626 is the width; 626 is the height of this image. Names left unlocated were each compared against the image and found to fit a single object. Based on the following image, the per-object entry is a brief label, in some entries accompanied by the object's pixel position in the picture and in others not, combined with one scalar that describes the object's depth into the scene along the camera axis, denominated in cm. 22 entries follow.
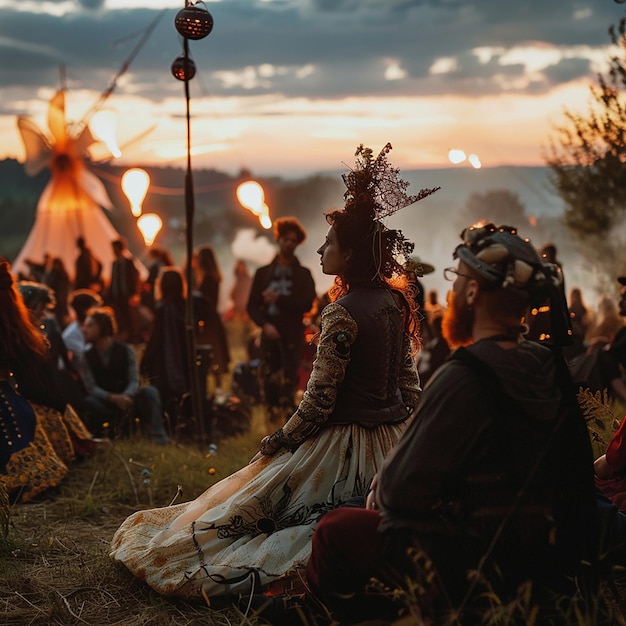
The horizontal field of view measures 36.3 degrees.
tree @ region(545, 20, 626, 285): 1267
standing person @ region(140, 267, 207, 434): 831
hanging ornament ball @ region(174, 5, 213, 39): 612
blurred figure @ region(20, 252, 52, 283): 1338
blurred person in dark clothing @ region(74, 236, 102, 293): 1323
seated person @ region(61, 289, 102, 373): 816
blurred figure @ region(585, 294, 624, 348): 880
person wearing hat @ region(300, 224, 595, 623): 299
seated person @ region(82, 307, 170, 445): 772
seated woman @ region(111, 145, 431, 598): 408
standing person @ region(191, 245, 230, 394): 1037
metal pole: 676
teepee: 1877
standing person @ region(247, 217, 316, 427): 849
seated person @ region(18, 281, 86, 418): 673
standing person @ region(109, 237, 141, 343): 1270
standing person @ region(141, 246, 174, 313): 1239
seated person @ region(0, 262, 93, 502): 582
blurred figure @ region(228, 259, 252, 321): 1620
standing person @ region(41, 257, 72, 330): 1314
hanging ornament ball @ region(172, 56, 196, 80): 678
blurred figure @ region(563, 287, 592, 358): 895
